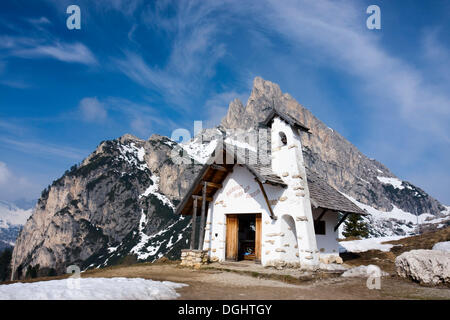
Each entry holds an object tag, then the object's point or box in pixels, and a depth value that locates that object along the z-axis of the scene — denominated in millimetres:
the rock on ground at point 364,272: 11627
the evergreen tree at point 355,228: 44250
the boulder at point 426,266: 9336
